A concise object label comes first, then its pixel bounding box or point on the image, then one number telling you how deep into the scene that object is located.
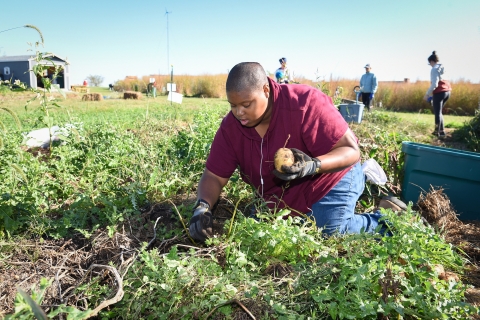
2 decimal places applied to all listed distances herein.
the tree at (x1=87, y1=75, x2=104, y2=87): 46.81
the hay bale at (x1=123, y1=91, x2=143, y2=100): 17.98
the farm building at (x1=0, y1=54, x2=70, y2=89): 22.03
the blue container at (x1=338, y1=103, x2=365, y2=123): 6.49
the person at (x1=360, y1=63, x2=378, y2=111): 11.10
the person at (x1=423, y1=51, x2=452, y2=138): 7.98
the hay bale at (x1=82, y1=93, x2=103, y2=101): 15.95
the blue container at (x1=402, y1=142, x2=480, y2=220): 3.08
